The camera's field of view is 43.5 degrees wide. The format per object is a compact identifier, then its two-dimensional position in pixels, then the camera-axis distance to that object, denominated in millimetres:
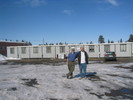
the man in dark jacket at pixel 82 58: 9148
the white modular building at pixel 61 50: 29719
